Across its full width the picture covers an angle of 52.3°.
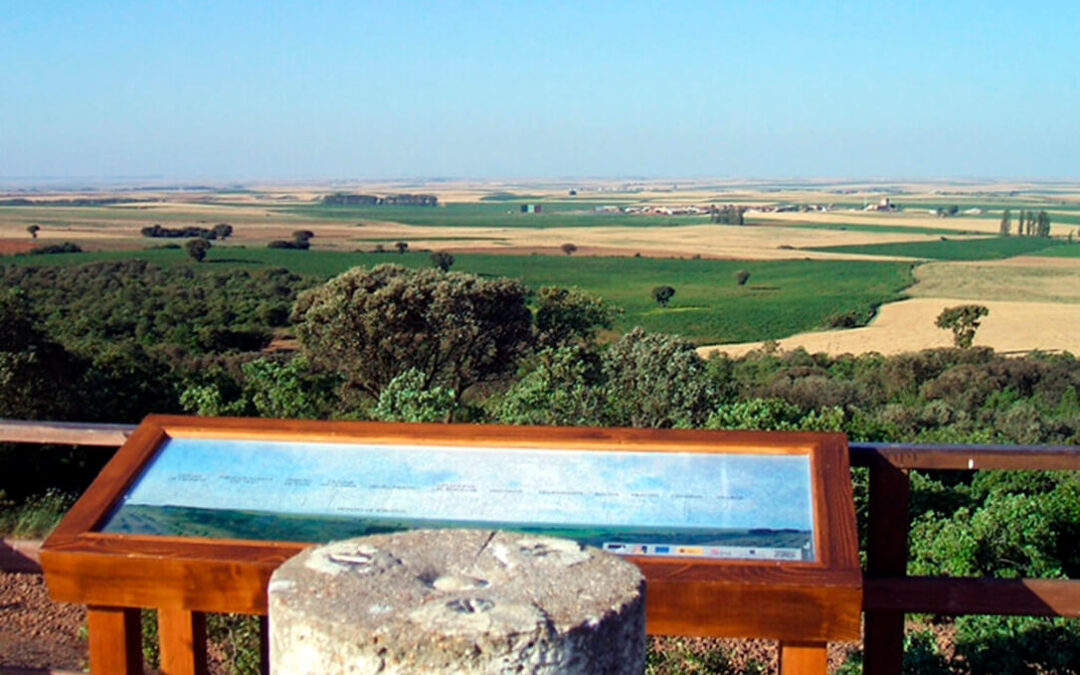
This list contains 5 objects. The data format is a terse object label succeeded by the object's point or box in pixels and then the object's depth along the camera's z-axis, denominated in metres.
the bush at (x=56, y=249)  68.28
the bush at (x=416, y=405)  9.05
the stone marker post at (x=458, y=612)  1.51
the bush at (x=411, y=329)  23.94
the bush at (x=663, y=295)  56.17
